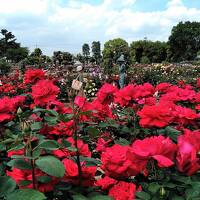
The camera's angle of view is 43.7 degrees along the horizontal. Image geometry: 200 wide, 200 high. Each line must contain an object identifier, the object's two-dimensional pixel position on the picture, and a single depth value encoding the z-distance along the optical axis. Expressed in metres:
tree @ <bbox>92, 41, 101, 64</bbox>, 28.04
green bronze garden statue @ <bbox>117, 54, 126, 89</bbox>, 7.53
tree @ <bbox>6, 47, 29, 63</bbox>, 34.07
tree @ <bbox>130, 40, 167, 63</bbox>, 37.08
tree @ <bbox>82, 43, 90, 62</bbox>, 33.24
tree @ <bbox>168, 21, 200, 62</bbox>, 39.08
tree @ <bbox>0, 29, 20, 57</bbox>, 38.92
